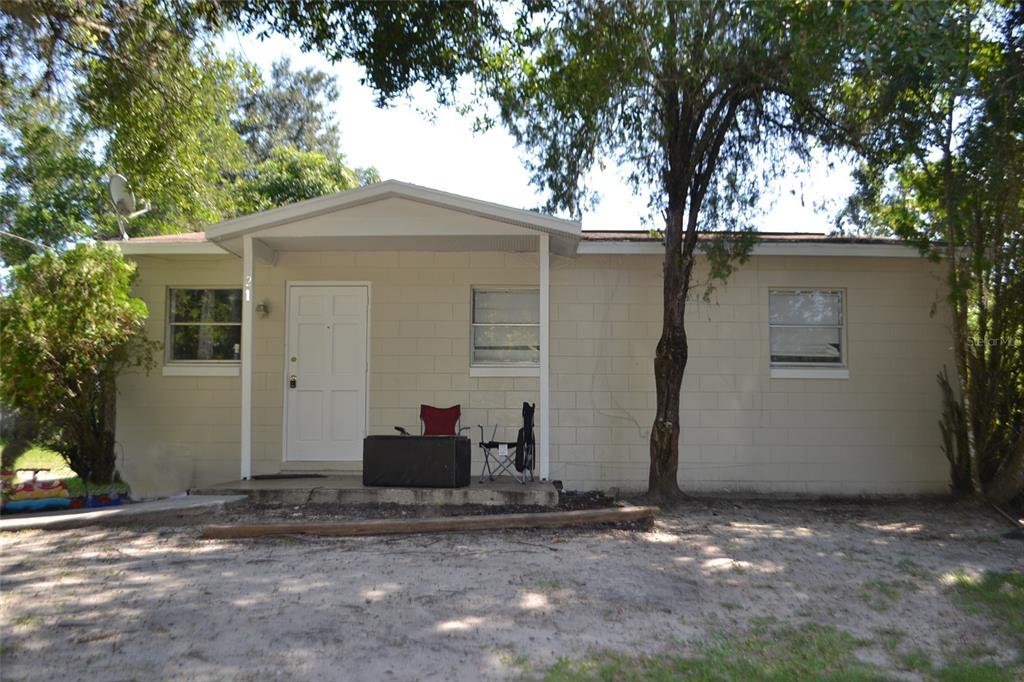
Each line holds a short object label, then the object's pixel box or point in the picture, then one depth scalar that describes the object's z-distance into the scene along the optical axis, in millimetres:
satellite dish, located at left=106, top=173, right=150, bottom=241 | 10117
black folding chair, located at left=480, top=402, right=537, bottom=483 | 9148
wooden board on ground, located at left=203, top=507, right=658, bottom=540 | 6980
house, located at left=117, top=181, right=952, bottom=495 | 10055
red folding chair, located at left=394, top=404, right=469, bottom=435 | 9836
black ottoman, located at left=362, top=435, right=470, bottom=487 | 8492
